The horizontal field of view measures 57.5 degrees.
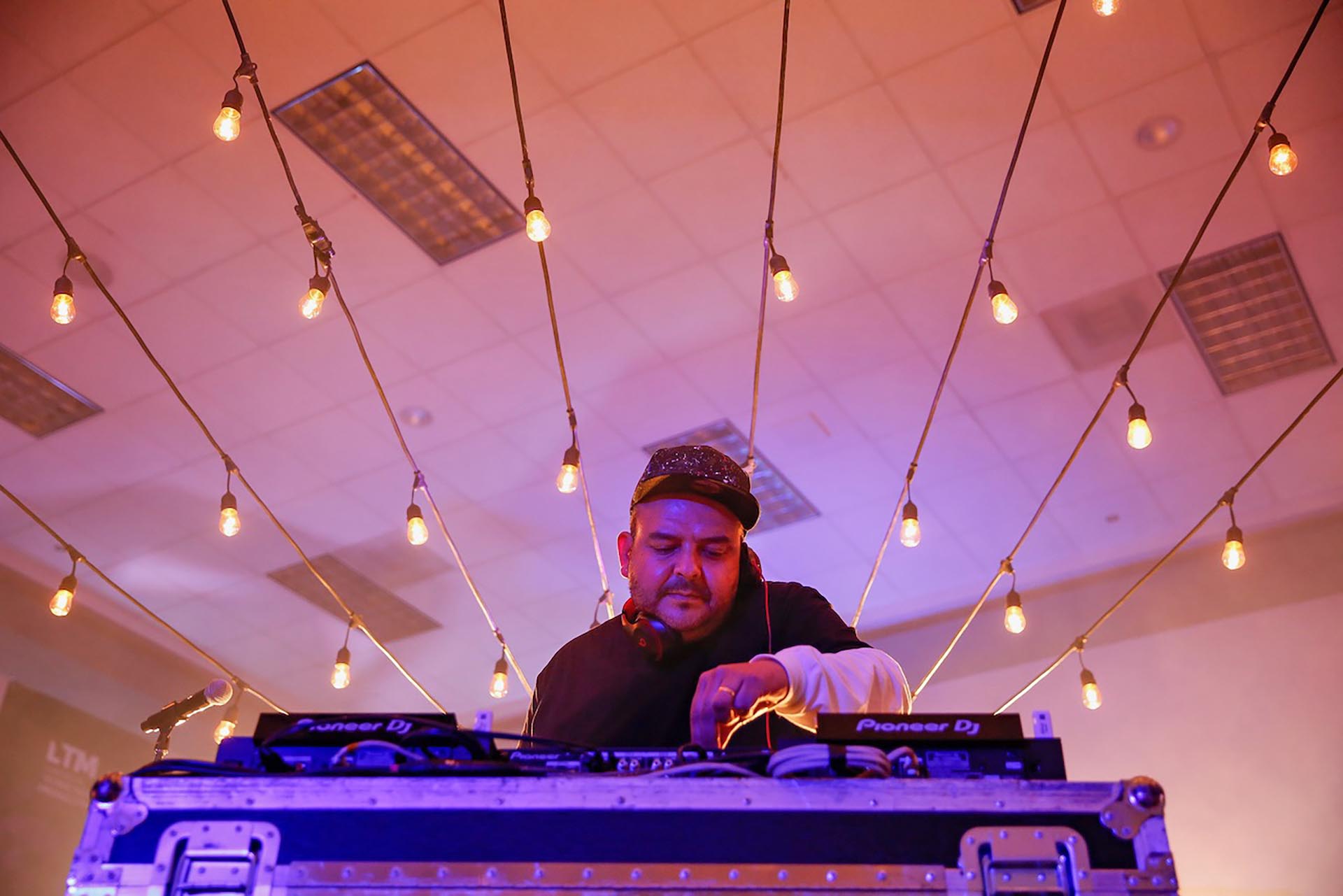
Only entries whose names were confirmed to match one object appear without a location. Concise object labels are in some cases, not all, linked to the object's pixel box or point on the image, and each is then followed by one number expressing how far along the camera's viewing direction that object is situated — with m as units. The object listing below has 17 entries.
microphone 2.74
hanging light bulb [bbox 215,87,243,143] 4.17
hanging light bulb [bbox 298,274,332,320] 4.61
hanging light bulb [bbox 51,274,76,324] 5.16
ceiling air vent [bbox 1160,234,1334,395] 6.53
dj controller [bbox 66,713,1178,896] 1.15
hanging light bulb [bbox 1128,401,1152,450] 5.52
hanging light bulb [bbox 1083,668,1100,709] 7.85
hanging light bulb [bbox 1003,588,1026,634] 7.13
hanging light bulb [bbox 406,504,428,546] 6.43
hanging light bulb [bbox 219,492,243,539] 6.65
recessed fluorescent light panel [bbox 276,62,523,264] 5.49
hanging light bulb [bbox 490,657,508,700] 7.38
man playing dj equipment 1.74
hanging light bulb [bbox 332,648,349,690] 8.00
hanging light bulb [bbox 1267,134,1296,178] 4.35
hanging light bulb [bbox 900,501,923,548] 6.23
